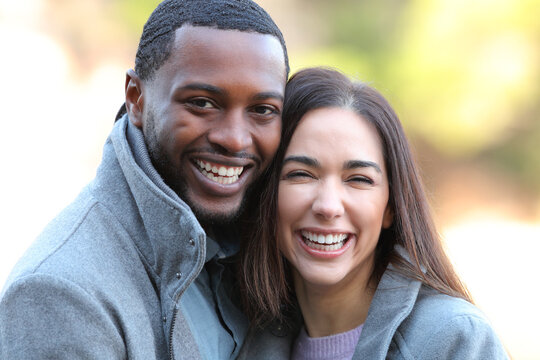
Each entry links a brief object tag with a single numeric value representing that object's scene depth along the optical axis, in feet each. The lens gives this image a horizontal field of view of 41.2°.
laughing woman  9.07
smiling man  7.08
